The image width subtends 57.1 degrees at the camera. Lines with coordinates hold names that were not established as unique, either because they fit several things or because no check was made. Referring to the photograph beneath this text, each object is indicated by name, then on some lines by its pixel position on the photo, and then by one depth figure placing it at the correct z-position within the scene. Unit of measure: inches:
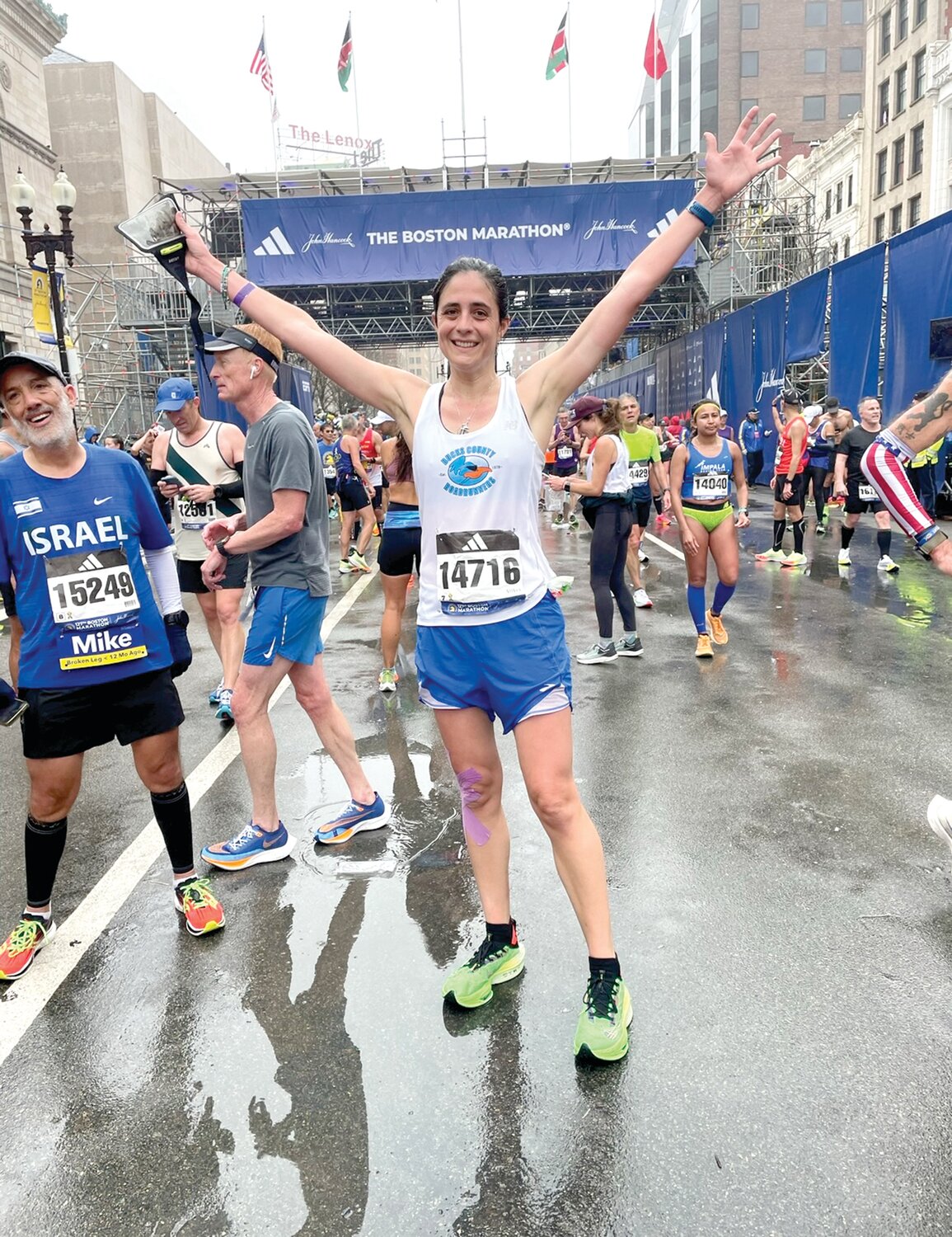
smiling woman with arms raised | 97.6
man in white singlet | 214.5
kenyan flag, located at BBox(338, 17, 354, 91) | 1418.6
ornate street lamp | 602.9
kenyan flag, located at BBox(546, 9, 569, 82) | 1375.5
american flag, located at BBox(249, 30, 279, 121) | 1322.6
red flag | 1218.0
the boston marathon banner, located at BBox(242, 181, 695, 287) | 1056.2
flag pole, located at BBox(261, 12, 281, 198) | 1207.3
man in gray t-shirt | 139.9
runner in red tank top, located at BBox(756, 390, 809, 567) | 444.1
